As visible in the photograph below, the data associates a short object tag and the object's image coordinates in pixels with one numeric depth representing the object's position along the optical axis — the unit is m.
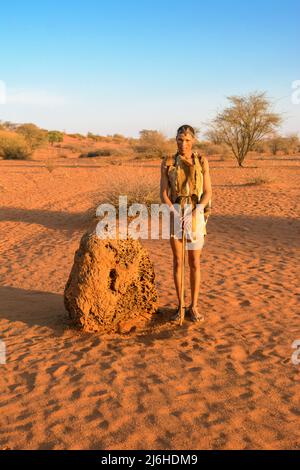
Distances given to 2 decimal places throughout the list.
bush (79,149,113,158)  30.48
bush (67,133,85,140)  56.96
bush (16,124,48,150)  33.16
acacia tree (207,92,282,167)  22.49
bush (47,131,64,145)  44.05
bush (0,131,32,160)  29.91
